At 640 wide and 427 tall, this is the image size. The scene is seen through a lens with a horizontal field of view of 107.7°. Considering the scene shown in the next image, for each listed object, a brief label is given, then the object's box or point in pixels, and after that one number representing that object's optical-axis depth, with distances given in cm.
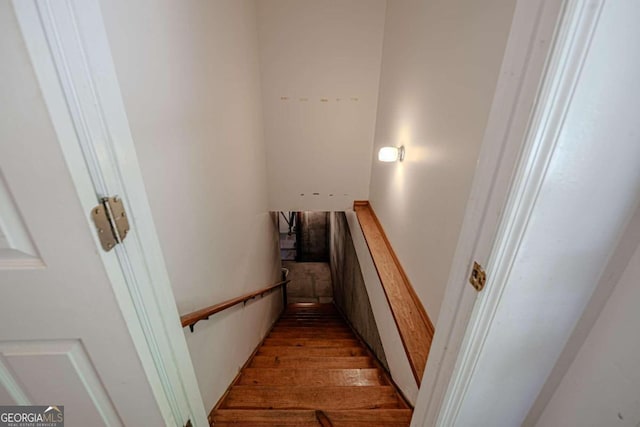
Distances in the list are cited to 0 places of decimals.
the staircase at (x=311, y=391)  116
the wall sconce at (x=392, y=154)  175
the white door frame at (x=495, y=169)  40
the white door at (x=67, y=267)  39
